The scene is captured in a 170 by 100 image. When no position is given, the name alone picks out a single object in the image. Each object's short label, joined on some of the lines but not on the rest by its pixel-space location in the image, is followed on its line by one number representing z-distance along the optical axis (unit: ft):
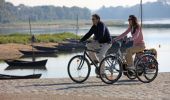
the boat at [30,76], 65.33
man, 39.50
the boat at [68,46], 228.22
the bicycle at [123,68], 38.96
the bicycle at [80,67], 38.78
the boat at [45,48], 216.08
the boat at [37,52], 194.70
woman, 40.04
